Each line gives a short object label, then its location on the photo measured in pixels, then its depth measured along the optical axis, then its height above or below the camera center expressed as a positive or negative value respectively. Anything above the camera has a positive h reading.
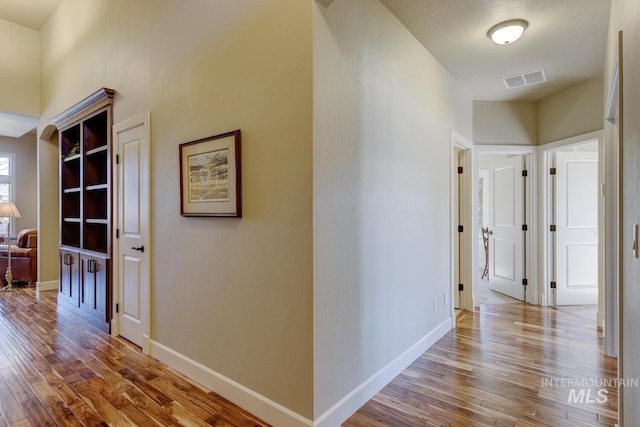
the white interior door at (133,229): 3.07 -0.15
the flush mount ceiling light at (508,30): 2.80 +1.46
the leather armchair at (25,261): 5.85 -0.79
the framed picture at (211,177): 2.22 +0.25
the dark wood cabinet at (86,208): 3.64 +0.06
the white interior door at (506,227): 4.89 -0.26
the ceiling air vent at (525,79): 3.84 +1.48
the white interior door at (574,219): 4.54 -0.13
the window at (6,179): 7.18 +0.72
